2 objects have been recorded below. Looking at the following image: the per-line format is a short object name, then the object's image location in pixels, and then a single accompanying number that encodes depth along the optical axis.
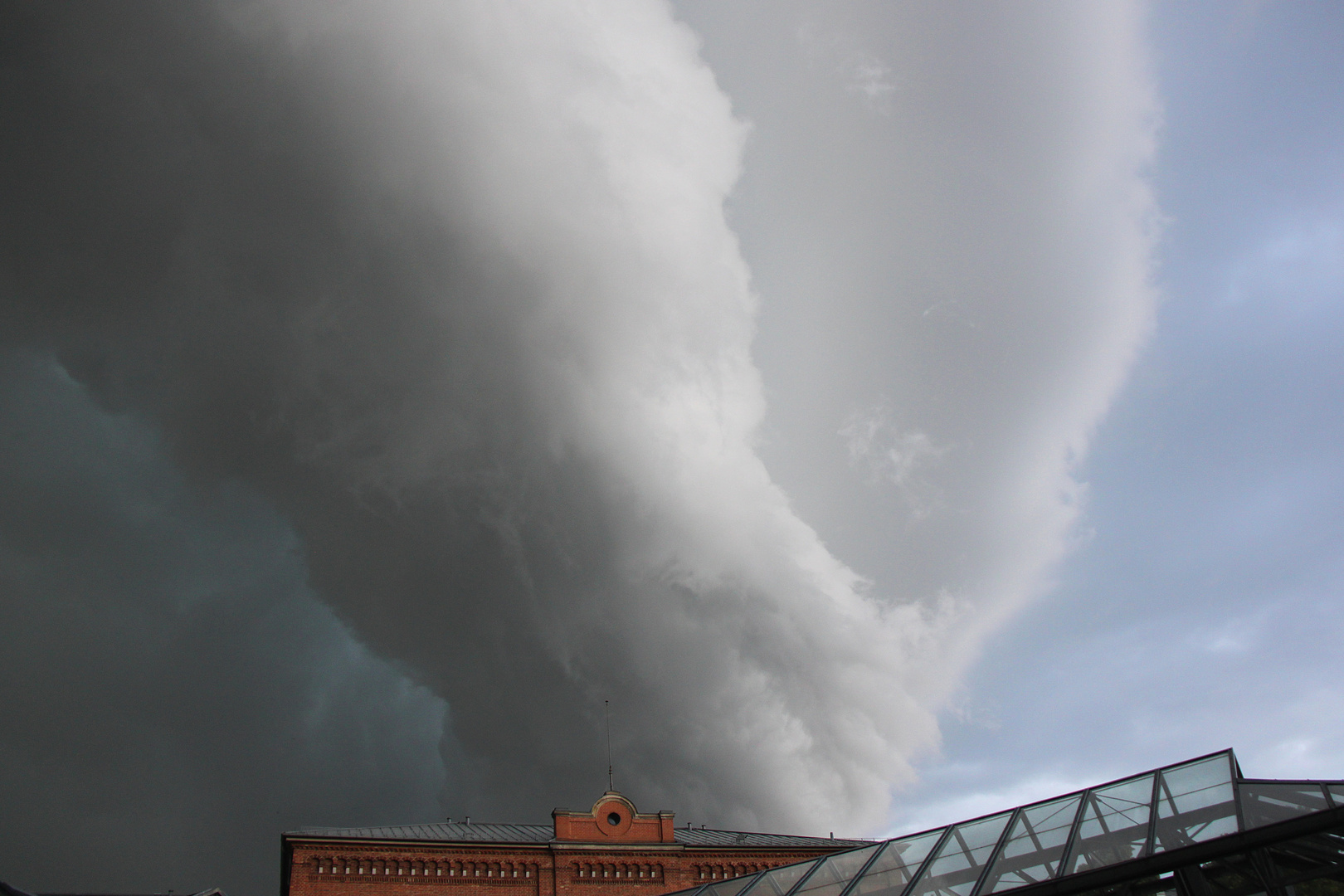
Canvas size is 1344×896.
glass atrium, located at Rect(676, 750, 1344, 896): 14.07
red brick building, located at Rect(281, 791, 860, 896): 40.25
